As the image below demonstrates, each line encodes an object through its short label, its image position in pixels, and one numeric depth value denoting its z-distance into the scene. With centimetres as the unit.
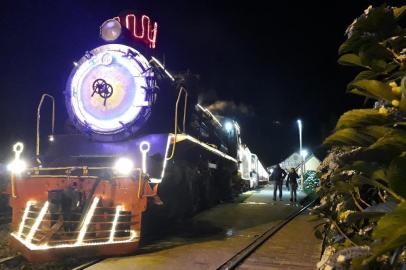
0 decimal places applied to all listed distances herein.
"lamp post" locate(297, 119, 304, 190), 2938
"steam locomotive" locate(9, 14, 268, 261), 693
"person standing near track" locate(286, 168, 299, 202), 1691
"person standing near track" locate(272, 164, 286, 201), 1716
